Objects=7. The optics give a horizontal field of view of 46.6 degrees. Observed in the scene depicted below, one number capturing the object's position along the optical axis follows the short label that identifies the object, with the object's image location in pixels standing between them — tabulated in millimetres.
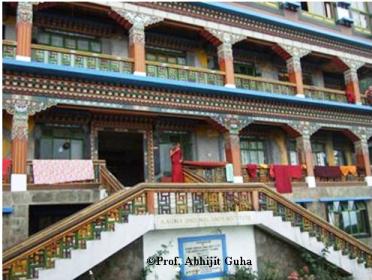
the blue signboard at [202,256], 9961
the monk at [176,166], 13274
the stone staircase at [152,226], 7938
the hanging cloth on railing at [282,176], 16375
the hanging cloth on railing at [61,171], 12188
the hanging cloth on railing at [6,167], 11685
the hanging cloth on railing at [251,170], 16047
